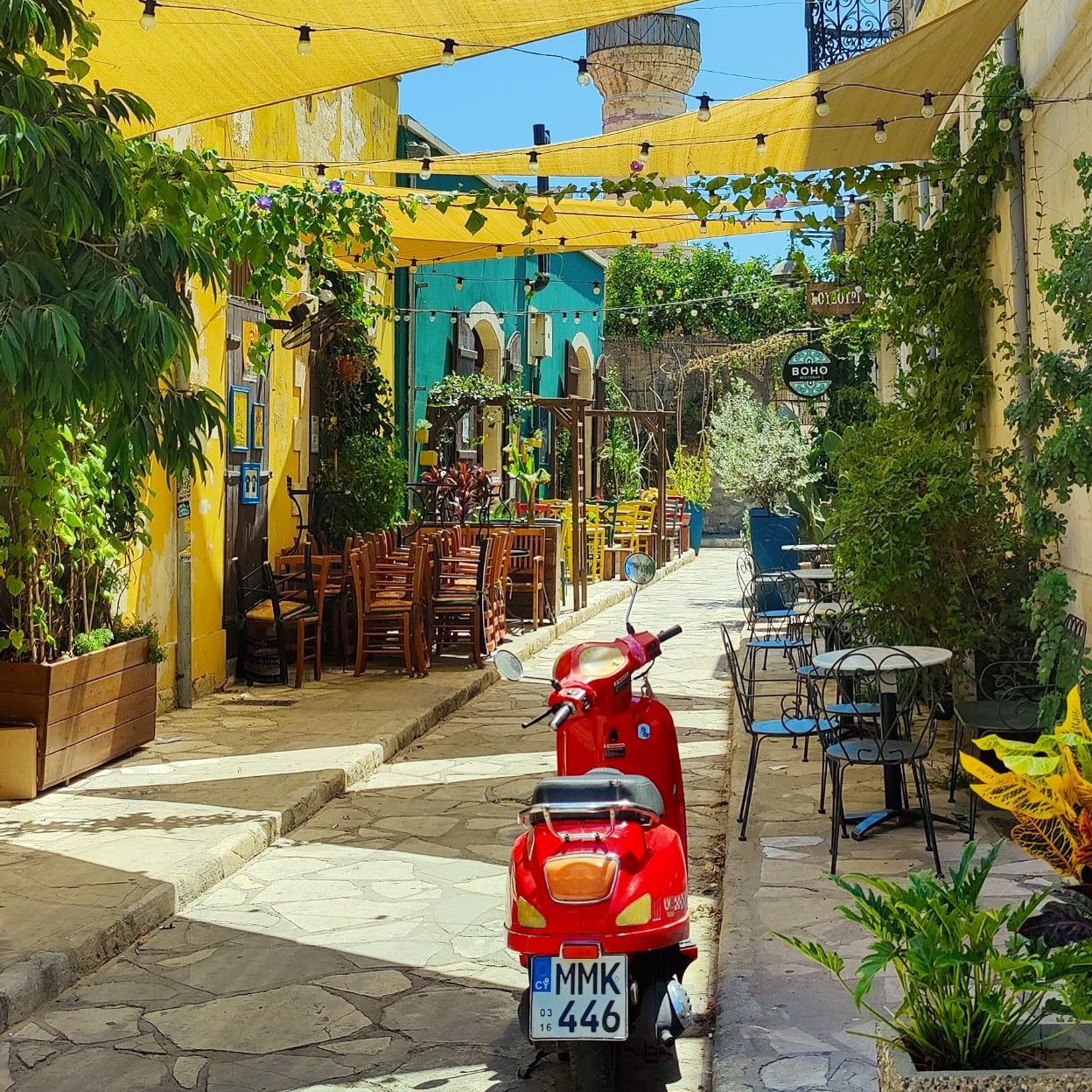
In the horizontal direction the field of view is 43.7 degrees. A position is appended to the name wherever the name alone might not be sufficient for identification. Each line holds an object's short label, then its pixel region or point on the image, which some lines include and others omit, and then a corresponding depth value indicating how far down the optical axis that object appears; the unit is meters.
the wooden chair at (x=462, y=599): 10.65
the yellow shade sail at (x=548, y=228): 10.07
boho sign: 14.20
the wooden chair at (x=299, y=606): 9.60
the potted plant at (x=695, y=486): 24.77
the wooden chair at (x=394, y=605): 10.03
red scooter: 3.01
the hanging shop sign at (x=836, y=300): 13.05
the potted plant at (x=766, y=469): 13.85
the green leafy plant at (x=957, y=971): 2.43
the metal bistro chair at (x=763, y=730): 5.73
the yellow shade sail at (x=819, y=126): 6.59
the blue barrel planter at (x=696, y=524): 24.64
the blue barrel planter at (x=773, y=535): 13.83
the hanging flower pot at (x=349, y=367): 11.41
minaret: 32.47
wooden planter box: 6.35
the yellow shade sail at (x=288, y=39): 5.63
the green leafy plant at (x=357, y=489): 11.20
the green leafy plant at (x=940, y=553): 6.57
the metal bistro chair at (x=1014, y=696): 5.01
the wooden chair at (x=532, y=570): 12.97
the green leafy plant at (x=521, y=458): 15.93
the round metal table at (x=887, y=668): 5.51
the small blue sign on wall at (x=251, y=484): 10.01
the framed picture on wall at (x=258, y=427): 10.12
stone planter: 2.29
